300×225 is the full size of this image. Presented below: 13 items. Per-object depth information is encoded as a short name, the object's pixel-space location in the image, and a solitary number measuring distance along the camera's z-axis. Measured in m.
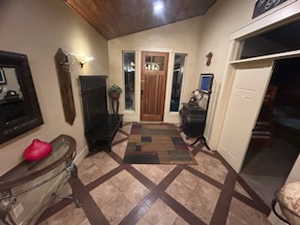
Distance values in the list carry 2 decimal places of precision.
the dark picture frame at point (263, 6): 1.38
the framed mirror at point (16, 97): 1.00
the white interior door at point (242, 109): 1.70
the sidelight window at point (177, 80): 3.78
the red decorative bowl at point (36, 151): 1.14
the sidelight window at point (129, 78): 3.70
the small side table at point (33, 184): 0.85
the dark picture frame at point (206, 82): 2.69
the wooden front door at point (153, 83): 3.62
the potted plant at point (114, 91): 3.48
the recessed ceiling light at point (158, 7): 2.23
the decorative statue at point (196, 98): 3.29
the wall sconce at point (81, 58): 2.02
